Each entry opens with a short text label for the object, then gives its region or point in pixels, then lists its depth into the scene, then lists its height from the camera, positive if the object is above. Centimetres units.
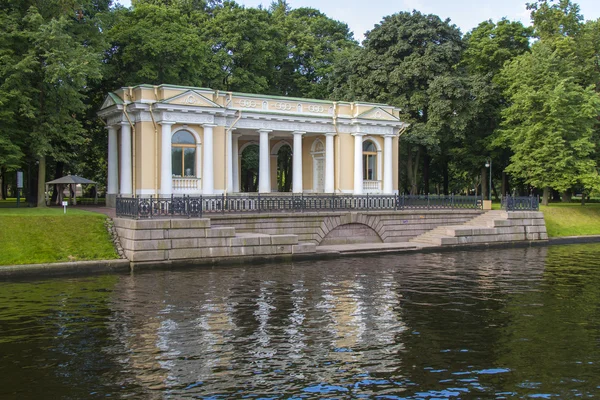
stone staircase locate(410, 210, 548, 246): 2958 -186
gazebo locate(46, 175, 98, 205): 3416 +104
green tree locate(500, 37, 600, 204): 3841 +508
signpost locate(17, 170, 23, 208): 2677 +84
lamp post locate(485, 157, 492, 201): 4364 +263
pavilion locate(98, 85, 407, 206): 2758 +311
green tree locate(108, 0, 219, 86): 3459 +910
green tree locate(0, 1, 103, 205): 2505 +547
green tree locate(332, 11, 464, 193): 4125 +938
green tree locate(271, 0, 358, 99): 4816 +1169
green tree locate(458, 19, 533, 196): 4503 +1051
